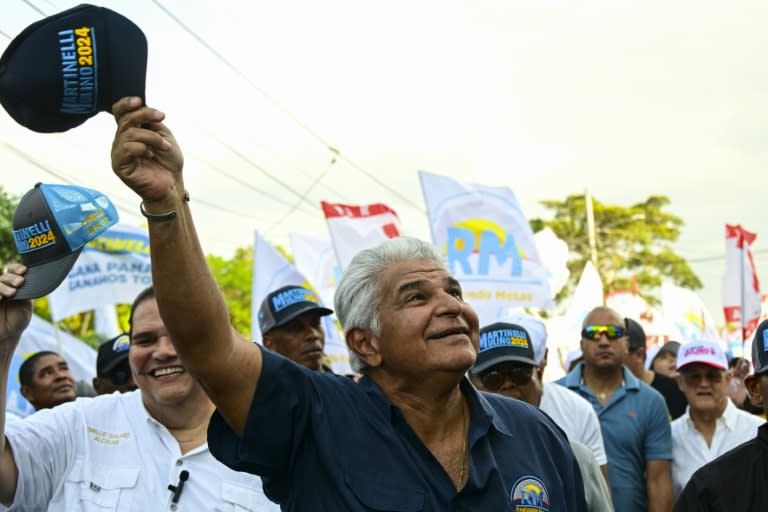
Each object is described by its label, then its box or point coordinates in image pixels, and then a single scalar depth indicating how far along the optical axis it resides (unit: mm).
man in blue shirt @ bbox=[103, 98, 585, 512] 2332
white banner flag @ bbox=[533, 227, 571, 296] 17094
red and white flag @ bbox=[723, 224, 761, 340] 12648
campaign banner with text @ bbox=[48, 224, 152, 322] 10273
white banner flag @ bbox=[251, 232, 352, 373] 9094
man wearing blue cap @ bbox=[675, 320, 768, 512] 3328
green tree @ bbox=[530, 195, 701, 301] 51469
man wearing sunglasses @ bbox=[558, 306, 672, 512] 6004
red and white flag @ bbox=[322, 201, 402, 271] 10641
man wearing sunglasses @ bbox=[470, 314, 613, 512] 5148
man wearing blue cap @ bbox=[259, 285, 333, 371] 5688
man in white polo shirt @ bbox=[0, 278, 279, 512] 3199
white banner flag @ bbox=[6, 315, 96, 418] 9133
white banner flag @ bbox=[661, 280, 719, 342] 16469
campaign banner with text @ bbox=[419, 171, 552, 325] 9375
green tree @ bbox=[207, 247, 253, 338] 55844
